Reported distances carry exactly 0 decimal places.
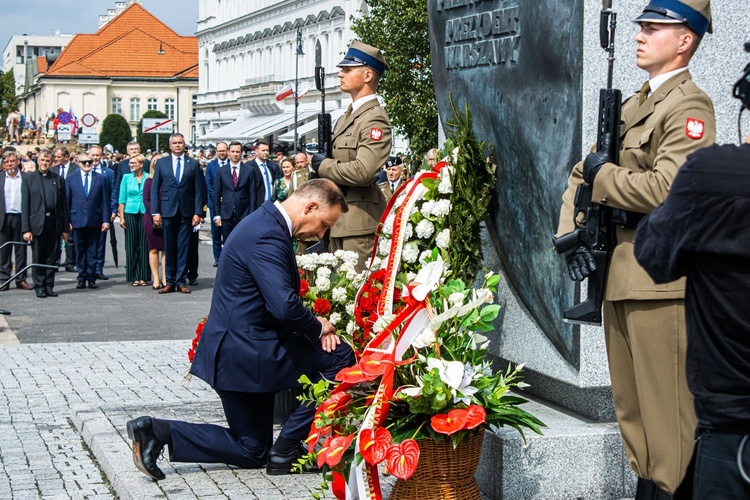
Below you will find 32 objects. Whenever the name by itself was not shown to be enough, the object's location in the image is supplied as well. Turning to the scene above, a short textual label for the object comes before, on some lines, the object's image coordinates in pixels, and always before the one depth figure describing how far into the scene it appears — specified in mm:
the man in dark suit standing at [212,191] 17484
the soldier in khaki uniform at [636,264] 4156
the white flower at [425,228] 6109
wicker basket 4773
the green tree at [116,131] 98375
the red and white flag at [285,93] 33716
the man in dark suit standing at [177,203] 15617
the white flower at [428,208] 6098
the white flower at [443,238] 6102
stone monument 5188
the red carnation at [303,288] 6664
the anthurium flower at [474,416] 4625
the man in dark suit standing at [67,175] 19047
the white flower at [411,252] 6156
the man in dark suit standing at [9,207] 16188
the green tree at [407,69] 32625
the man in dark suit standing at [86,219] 16781
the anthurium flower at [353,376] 4840
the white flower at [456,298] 4945
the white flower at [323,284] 6645
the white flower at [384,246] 6480
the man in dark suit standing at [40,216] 16031
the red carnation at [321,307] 6522
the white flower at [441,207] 6078
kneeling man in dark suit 5691
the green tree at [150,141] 82062
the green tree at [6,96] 124938
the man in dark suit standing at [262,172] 17062
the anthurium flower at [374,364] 4794
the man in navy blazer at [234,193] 16797
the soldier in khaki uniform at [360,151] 7172
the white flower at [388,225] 6405
